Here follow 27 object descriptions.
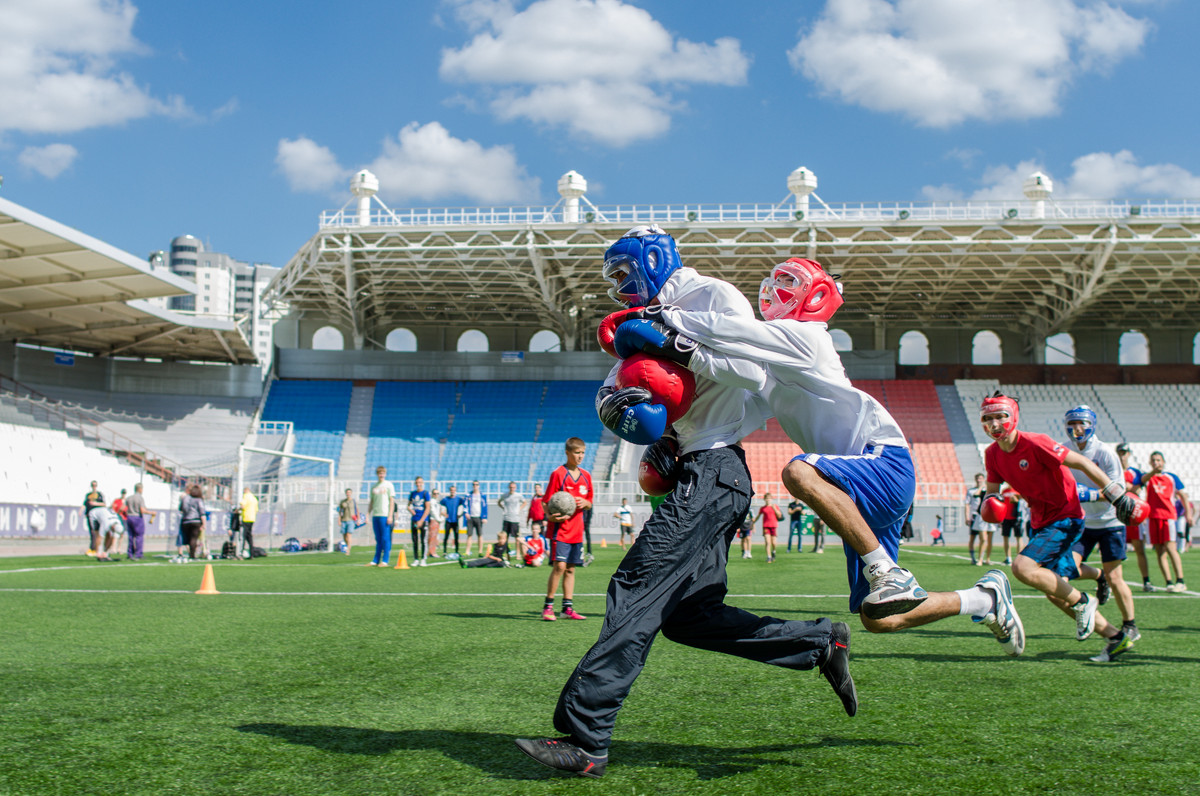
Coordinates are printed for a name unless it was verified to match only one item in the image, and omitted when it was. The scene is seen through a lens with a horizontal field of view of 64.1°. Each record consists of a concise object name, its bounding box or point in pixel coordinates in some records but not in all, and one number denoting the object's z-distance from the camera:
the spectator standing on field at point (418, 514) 20.28
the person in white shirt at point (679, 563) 3.32
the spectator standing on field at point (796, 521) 26.40
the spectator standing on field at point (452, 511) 23.33
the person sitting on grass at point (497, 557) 18.95
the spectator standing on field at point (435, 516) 24.88
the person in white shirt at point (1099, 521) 7.00
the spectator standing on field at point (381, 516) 18.64
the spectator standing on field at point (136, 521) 20.25
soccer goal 26.56
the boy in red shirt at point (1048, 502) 6.09
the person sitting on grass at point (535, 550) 18.81
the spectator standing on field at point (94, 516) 20.45
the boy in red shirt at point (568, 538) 9.05
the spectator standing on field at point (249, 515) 21.16
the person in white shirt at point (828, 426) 3.41
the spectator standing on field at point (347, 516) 24.81
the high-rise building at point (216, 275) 171.38
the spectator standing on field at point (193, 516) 19.98
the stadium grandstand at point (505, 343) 33.66
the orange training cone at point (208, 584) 11.31
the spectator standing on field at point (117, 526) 20.16
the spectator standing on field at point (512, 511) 20.41
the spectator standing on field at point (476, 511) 23.39
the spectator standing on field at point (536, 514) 17.64
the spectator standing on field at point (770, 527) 21.12
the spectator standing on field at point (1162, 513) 11.84
